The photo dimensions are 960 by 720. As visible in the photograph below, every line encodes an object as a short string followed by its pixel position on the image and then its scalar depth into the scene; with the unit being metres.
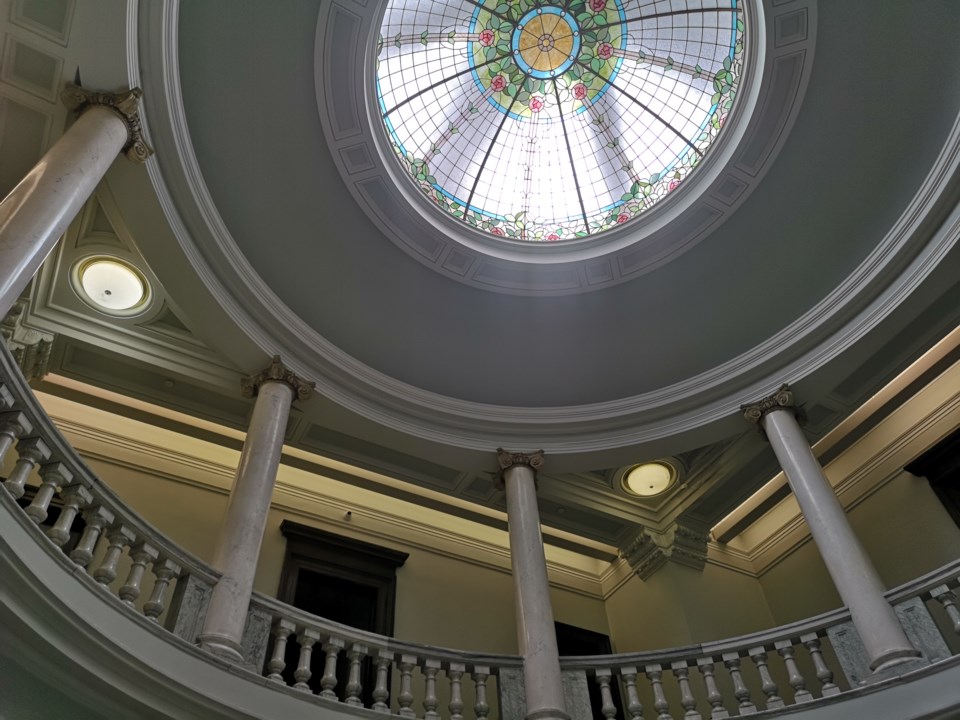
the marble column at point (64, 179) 5.23
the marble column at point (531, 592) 7.36
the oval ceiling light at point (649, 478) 11.38
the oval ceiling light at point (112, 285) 8.64
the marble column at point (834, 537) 6.89
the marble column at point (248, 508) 6.19
